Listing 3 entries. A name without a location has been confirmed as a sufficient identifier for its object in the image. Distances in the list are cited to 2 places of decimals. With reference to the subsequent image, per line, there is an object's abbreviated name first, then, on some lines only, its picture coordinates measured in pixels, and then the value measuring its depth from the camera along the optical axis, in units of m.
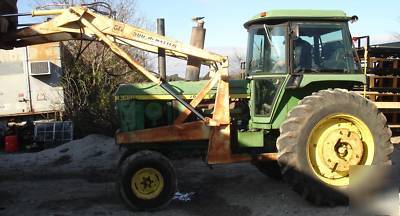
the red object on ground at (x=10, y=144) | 12.52
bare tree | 12.88
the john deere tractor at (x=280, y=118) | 6.24
